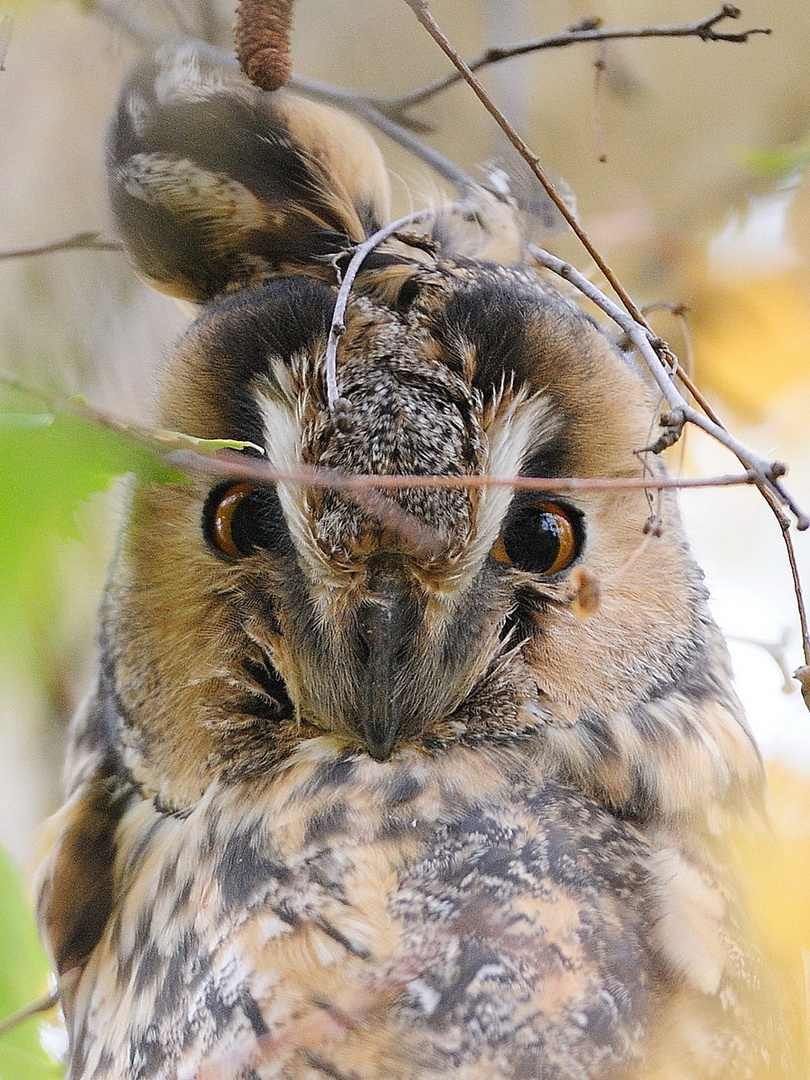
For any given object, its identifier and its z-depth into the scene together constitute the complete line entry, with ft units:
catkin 7.58
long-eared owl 7.52
